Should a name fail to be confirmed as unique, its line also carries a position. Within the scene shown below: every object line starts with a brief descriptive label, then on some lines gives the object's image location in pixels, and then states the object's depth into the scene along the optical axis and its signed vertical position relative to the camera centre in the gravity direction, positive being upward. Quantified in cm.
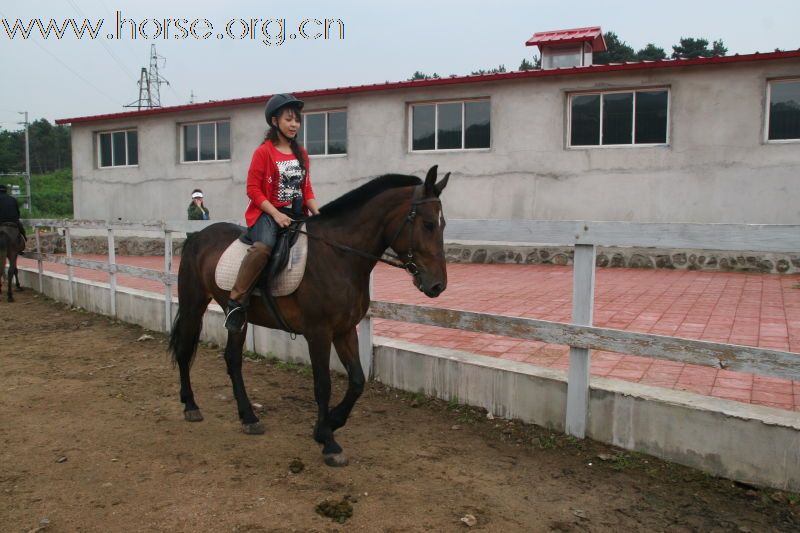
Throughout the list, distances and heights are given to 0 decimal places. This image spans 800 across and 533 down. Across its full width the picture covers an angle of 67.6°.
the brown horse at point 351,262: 375 -35
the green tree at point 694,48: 5334 +1471
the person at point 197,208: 1234 +2
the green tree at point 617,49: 5647 +1566
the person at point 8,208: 1157 +2
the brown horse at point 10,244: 1162 -68
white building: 1312 +184
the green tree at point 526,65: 6378 +1597
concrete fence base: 336 -135
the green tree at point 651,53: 5872 +1543
